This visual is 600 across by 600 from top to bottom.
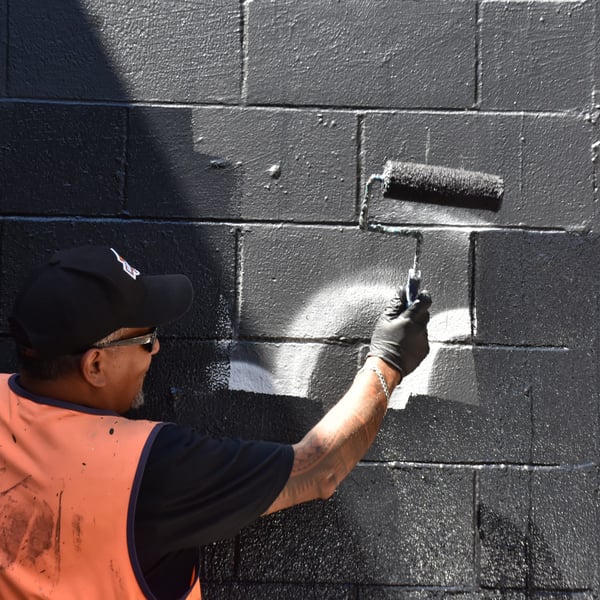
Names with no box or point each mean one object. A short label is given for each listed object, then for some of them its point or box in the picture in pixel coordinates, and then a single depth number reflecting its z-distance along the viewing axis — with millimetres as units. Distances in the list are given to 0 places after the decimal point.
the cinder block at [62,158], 2258
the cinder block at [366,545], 2236
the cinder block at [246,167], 2270
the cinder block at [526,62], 2281
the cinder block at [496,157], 2271
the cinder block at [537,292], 2258
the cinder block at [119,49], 2270
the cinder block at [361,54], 2279
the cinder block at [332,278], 2260
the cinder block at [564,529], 2238
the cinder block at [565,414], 2244
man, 1485
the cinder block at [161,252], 2254
